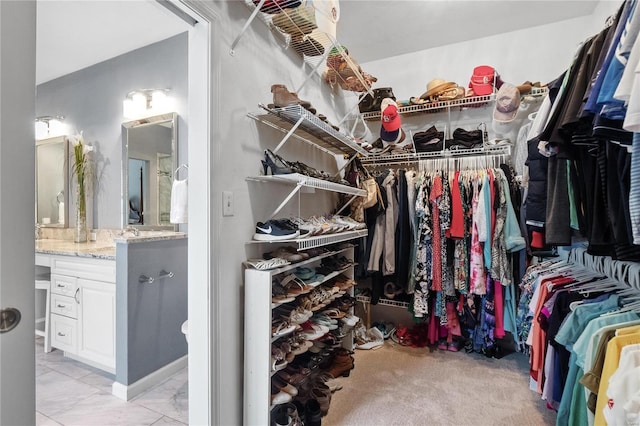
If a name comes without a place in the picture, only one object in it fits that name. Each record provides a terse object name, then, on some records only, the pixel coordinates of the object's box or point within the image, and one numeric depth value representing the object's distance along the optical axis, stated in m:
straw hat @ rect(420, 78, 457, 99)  2.58
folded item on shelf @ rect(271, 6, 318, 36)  1.62
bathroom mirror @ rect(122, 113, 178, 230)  2.54
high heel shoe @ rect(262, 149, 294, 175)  1.58
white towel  2.19
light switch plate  1.39
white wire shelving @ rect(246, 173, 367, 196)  1.53
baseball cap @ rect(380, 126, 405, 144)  2.66
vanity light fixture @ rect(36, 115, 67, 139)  3.08
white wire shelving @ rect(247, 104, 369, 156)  1.54
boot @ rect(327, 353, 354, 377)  2.09
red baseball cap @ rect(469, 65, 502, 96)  2.45
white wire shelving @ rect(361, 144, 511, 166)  2.46
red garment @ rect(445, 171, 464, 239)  2.29
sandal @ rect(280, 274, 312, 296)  1.62
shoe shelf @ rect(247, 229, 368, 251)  1.55
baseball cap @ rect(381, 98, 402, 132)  2.53
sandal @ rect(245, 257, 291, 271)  1.46
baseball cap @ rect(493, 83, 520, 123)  2.31
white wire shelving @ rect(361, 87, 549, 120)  2.35
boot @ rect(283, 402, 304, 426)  1.48
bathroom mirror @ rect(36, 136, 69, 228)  3.05
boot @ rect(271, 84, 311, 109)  1.54
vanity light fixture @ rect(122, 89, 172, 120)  2.51
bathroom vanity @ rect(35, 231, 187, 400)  1.90
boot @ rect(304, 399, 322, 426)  1.58
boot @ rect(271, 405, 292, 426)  1.45
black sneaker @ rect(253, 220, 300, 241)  1.52
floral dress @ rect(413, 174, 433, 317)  2.42
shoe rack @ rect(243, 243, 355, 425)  1.39
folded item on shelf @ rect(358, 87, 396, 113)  2.79
